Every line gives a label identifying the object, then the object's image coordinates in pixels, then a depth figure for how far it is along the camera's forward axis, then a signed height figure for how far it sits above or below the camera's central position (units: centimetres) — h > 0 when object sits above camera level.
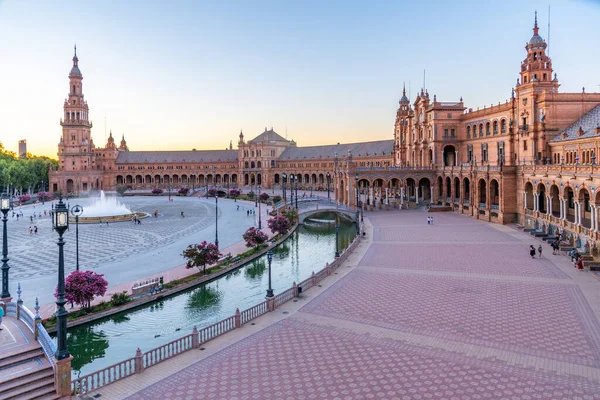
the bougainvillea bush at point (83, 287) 2458 -493
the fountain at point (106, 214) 6824 -278
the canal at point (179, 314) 2228 -704
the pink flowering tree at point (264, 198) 9481 -80
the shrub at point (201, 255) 3359 -442
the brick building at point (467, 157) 4891 +669
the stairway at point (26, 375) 1393 -561
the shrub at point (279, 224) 5134 -344
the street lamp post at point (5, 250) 1828 -215
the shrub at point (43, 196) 10387 +24
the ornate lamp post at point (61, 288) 1348 -280
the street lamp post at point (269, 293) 2410 -523
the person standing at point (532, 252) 3525 -474
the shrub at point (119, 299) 2664 -605
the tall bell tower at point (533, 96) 5825 +1244
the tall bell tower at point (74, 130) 13125 +1926
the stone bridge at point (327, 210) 6896 -291
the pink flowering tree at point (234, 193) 10725 +35
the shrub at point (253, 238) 4372 -417
